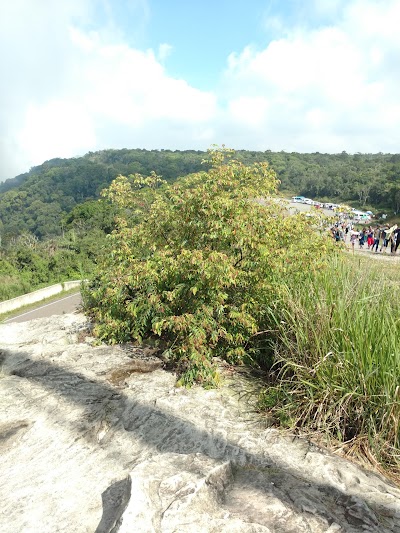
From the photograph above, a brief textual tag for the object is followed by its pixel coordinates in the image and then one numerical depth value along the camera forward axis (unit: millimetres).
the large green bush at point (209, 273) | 4828
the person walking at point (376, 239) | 20041
